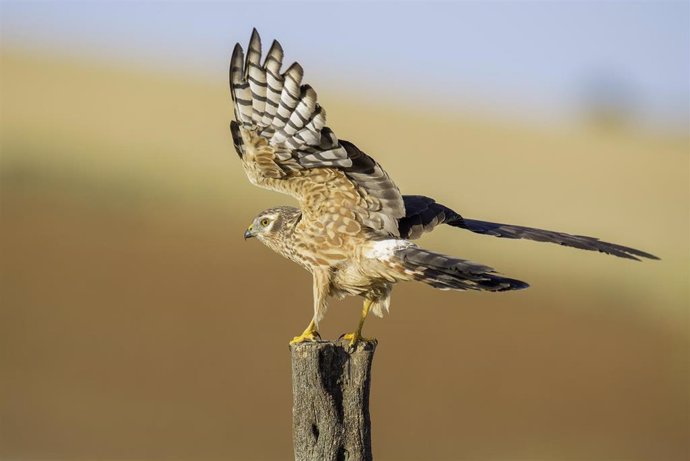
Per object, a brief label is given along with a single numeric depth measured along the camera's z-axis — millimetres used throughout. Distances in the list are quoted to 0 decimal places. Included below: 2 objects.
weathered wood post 12133
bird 12961
